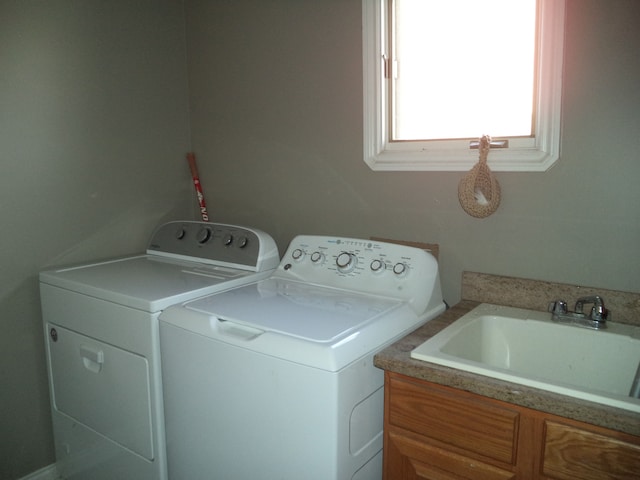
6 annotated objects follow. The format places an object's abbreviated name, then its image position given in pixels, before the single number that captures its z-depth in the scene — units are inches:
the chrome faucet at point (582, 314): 52.9
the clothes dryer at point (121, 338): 58.5
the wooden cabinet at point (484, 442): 36.6
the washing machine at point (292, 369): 44.2
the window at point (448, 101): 56.1
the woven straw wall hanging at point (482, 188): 59.6
